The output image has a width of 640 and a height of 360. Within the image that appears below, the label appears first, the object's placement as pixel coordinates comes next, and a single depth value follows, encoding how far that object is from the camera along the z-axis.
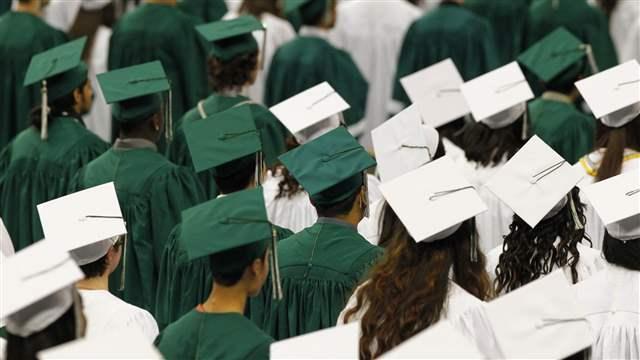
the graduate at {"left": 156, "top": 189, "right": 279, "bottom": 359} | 7.55
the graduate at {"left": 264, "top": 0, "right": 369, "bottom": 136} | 15.55
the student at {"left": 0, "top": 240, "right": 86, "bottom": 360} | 7.00
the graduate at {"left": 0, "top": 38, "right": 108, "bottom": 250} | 12.26
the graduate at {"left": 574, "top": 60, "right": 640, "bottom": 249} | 10.86
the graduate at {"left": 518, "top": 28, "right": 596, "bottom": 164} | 13.26
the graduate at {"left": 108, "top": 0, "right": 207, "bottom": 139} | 15.65
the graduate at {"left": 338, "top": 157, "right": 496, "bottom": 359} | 7.91
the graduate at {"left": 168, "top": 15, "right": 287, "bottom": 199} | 12.92
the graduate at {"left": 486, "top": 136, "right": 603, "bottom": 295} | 9.03
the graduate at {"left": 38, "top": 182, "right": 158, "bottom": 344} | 8.45
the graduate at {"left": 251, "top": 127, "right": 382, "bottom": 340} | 9.12
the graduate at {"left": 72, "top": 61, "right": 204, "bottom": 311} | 11.18
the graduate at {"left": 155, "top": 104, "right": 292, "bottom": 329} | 10.12
